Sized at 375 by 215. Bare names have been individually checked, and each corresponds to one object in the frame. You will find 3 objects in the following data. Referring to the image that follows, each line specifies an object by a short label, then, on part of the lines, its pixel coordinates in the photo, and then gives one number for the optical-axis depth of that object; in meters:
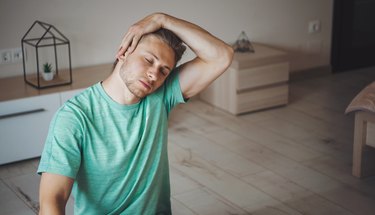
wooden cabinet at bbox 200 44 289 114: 4.40
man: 1.75
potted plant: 3.86
